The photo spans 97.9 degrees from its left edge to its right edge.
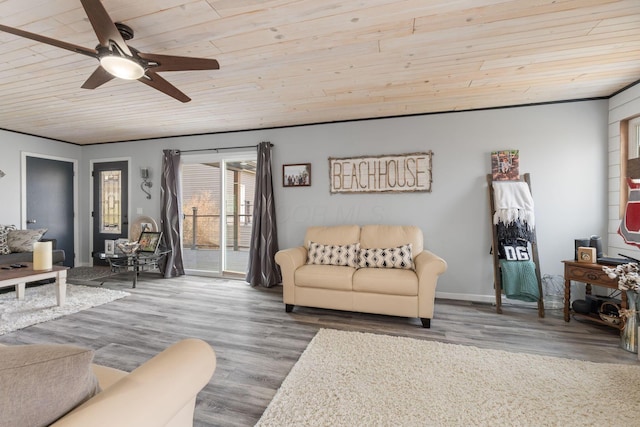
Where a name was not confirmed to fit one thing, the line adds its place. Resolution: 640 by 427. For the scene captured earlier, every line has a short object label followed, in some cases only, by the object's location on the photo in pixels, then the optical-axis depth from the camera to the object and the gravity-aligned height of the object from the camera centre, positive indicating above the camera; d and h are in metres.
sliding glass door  4.85 +0.08
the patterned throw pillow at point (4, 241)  3.98 -0.38
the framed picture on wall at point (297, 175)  4.27 +0.59
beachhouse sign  3.79 +0.55
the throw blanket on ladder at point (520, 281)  3.11 -0.79
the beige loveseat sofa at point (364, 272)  2.80 -0.64
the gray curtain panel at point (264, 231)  4.30 -0.28
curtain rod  4.57 +1.10
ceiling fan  1.56 +1.05
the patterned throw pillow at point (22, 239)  4.09 -0.36
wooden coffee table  2.85 -0.67
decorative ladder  3.10 -0.56
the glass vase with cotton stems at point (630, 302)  2.28 -0.77
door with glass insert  5.35 +0.22
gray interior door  4.85 +0.27
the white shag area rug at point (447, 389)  1.57 -1.15
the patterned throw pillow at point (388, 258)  3.17 -0.53
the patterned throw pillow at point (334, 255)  3.32 -0.51
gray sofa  3.85 -0.62
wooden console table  2.59 -0.66
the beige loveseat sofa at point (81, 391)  0.58 -0.45
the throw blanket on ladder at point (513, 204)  3.27 +0.08
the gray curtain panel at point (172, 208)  4.85 +0.10
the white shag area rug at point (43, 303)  2.85 -1.07
